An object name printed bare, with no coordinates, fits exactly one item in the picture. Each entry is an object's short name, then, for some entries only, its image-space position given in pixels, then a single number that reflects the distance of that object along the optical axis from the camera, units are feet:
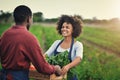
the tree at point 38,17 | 205.67
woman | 13.79
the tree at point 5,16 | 183.11
